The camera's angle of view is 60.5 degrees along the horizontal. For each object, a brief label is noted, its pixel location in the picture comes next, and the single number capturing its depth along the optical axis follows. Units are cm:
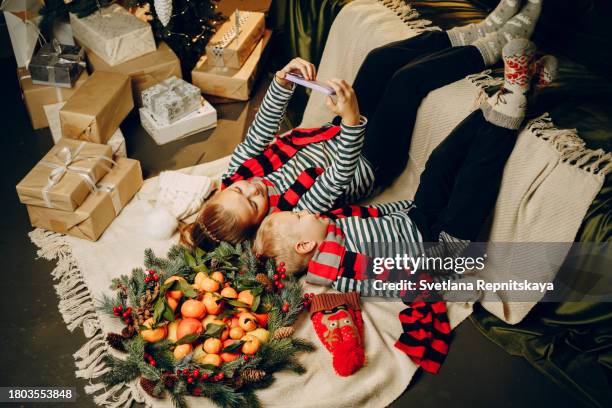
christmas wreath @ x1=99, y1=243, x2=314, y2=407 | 123
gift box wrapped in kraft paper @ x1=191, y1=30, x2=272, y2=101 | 224
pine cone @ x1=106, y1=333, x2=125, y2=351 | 129
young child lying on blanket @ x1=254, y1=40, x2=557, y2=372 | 136
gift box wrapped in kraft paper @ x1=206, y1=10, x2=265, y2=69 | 221
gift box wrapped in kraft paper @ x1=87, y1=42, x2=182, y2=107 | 211
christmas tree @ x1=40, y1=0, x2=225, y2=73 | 212
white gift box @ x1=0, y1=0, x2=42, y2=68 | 201
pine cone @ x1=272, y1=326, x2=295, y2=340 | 134
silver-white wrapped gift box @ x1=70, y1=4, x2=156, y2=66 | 206
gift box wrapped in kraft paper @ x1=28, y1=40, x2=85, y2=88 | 197
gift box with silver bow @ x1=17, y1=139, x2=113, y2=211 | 155
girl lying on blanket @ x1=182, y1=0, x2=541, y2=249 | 149
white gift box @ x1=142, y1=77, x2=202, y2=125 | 202
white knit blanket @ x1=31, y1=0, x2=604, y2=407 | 129
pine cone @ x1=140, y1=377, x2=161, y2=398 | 123
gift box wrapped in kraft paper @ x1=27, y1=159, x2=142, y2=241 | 160
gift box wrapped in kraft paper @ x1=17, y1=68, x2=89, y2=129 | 199
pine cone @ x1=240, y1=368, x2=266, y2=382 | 124
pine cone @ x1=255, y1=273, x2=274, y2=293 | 143
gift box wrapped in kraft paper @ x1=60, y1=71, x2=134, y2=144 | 180
